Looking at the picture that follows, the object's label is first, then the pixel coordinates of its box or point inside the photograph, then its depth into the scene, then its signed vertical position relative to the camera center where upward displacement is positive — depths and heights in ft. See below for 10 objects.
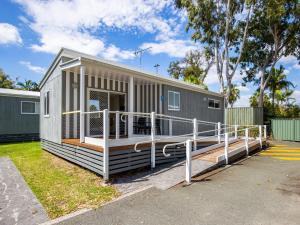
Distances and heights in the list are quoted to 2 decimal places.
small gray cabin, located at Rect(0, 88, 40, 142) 46.01 -0.54
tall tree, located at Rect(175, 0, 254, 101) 55.88 +23.81
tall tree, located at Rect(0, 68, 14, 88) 115.03 +17.34
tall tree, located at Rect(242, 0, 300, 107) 52.75 +21.47
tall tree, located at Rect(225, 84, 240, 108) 101.08 +9.15
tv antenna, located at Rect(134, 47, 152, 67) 65.79 +18.54
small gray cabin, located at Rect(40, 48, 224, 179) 19.88 +0.47
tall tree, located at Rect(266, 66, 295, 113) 81.76 +10.95
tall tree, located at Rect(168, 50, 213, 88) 93.28 +21.10
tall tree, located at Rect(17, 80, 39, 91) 112.88 +14.45
